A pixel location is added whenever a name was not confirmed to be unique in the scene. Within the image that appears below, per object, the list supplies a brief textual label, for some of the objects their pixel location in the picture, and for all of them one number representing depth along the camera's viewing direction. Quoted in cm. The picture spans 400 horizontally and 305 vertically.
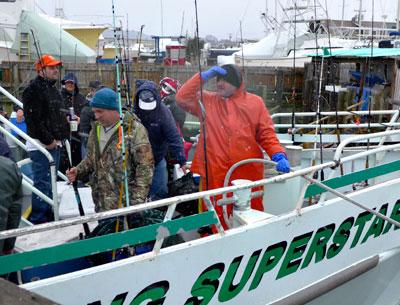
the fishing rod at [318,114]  476
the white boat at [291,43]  1817
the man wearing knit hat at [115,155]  324
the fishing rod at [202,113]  322
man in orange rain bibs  371
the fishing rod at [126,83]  382
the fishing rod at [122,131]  307
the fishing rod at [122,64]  332
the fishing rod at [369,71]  1297
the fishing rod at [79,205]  348
